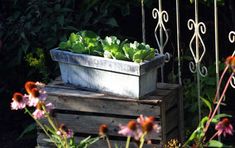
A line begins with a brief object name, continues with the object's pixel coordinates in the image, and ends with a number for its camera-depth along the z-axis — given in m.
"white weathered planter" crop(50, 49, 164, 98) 4.74
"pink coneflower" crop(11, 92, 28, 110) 3.97
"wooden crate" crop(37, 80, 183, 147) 4.82
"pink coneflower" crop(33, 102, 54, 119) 3.99
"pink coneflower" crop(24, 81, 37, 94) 3.99
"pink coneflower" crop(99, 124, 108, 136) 3.60
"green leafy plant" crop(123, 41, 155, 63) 4.71
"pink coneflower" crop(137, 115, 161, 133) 3.34
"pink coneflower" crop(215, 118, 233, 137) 3.88
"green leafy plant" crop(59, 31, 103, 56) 5.01
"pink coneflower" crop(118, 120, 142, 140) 3.32
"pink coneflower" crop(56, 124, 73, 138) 4.00
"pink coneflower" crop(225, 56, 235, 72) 3.93
